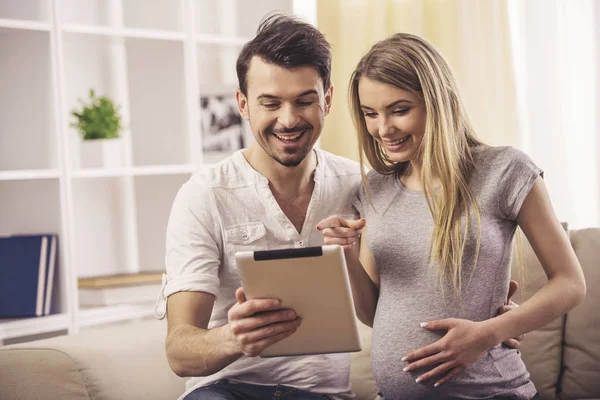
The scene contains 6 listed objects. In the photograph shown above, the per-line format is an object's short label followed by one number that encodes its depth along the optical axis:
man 3.35
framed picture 4.71
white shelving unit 4.25
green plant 4.39
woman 3.17
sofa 3.43
